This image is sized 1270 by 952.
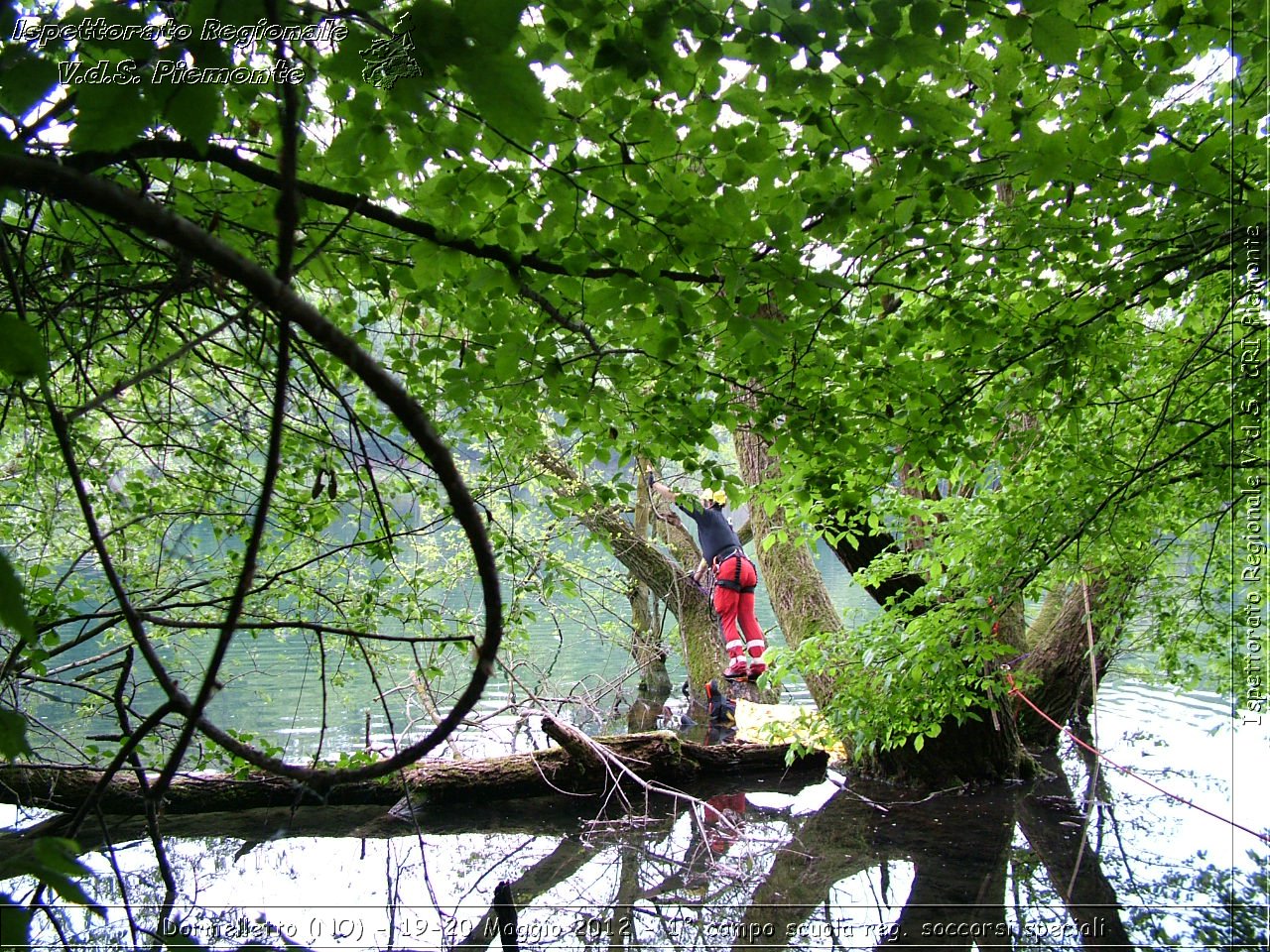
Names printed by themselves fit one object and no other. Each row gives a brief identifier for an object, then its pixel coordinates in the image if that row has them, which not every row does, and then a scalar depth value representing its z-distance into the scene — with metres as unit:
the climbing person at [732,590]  8.15
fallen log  4.66
